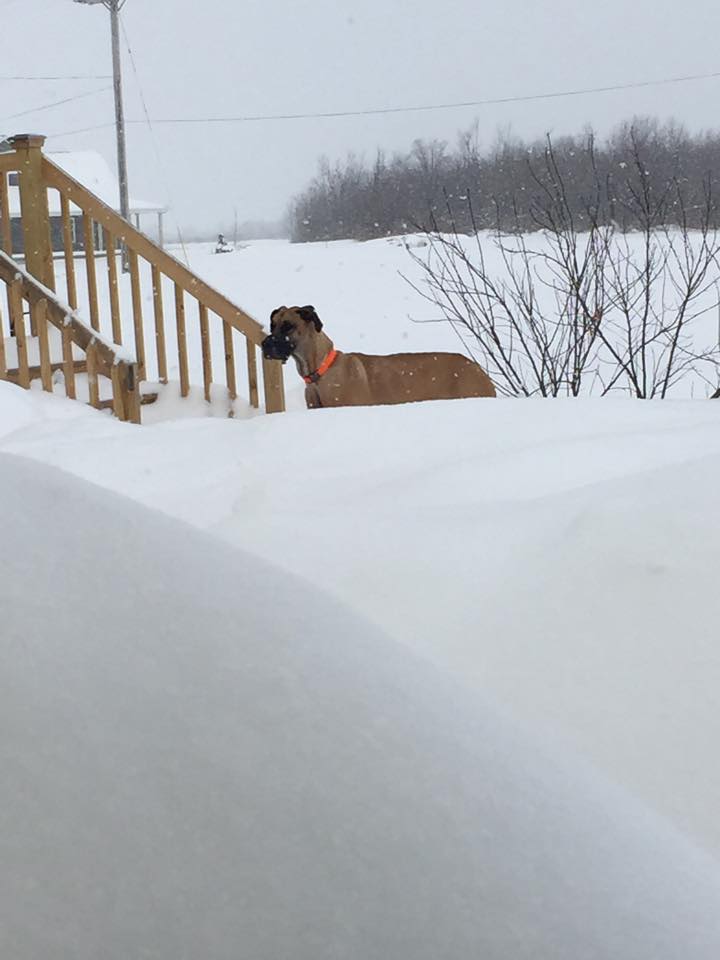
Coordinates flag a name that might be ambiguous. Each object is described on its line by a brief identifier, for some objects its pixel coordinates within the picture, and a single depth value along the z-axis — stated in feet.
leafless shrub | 19.36
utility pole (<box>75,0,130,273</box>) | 70.64
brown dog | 18.44
